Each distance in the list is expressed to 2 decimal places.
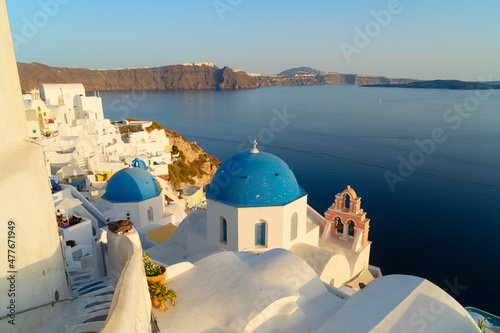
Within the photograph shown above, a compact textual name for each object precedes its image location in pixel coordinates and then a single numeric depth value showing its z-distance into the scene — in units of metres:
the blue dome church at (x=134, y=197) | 21.14
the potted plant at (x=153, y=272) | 7.24
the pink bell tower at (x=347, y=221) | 17.06
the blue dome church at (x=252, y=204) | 13.30
